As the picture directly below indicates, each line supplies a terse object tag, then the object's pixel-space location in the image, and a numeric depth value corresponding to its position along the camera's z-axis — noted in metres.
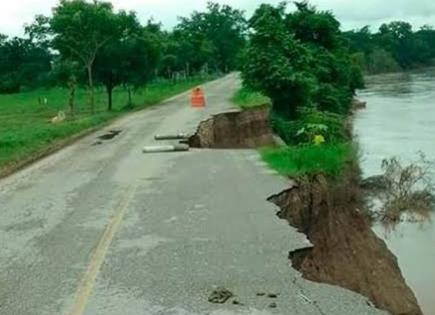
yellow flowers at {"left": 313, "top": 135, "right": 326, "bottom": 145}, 19.03
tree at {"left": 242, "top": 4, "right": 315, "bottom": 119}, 29.64
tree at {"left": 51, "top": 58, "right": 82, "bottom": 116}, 33.37
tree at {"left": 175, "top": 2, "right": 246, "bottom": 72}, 109.72
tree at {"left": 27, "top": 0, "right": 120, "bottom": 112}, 32.25
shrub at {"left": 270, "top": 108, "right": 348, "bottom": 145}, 22.11
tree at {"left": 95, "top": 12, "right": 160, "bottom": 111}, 35.72
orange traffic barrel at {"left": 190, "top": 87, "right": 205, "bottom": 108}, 34.12
